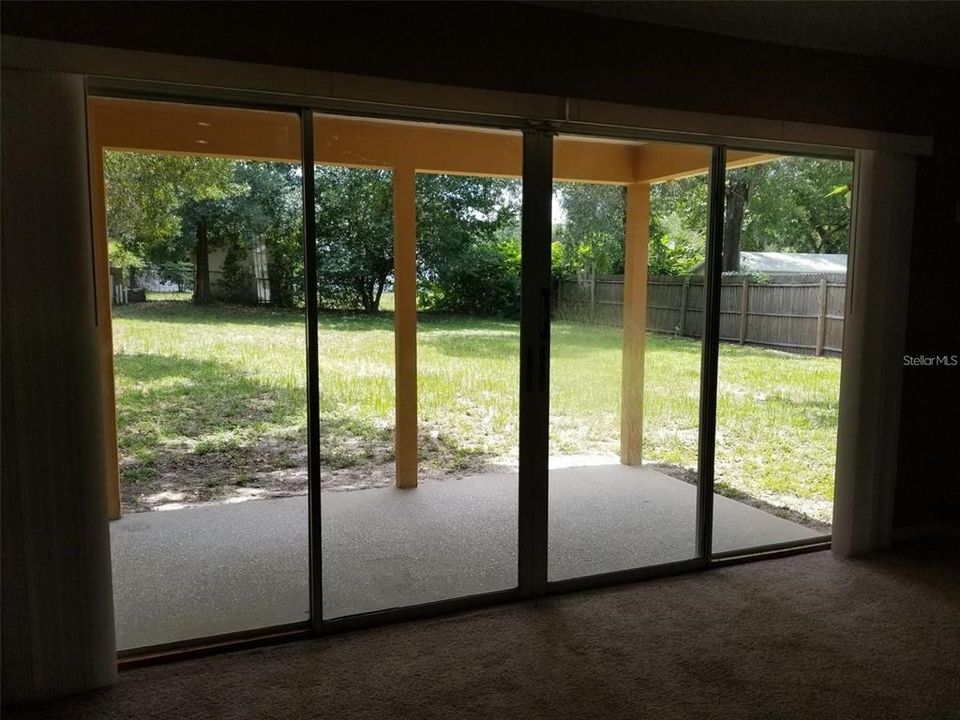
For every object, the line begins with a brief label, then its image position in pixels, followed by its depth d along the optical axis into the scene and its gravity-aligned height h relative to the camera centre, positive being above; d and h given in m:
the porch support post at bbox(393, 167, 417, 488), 2.97 -0.09
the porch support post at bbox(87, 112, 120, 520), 2.62 -0.14
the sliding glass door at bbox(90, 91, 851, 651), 2.71 -0.32
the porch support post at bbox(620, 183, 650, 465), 3.28 -0.15
